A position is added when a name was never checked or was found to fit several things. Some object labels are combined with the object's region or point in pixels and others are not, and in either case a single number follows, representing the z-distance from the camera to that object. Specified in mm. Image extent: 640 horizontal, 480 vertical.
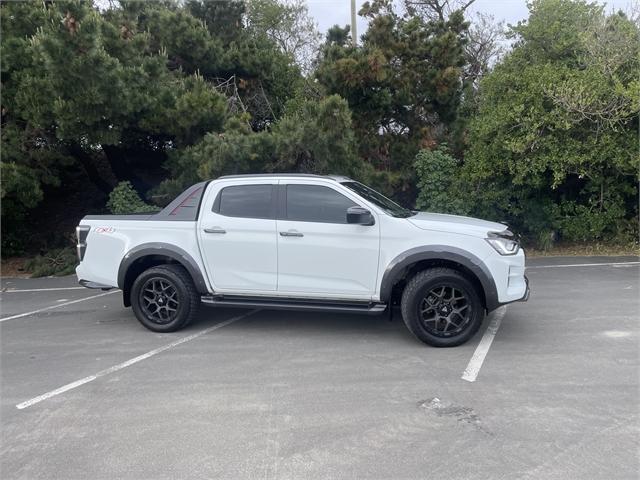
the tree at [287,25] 22250
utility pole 14956
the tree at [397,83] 11680
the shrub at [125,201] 11664
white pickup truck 5641
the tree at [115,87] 9875
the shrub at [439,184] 11594
